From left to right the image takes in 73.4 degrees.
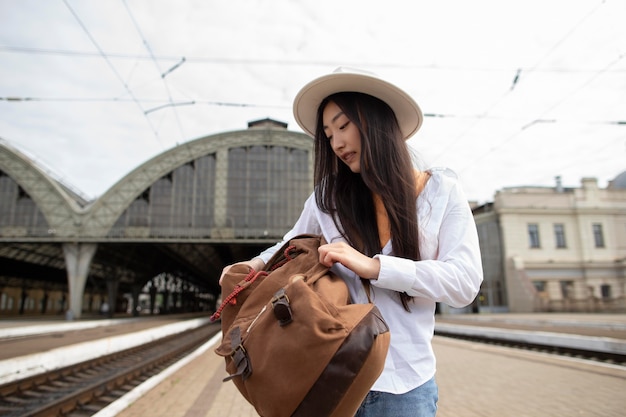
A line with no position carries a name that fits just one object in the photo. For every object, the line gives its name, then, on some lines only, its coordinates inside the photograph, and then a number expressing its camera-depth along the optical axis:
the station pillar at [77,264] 29.59
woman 1.28
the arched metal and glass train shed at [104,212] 29.19
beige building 33.22
